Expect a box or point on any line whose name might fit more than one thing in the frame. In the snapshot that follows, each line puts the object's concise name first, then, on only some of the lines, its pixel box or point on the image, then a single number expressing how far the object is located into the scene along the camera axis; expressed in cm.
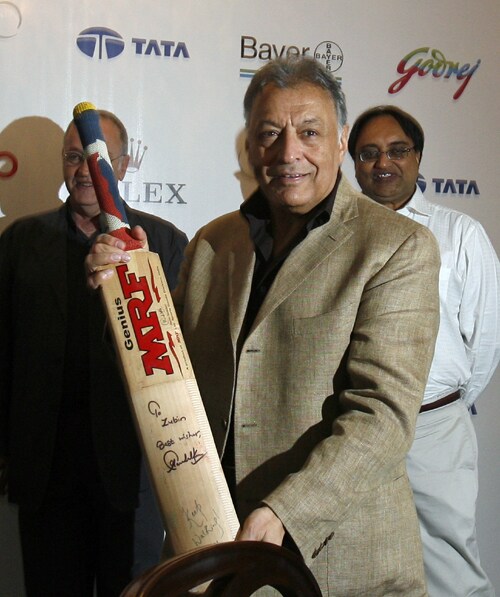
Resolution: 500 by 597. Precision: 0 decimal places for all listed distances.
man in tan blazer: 125
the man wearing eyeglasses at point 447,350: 253
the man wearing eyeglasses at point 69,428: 239
